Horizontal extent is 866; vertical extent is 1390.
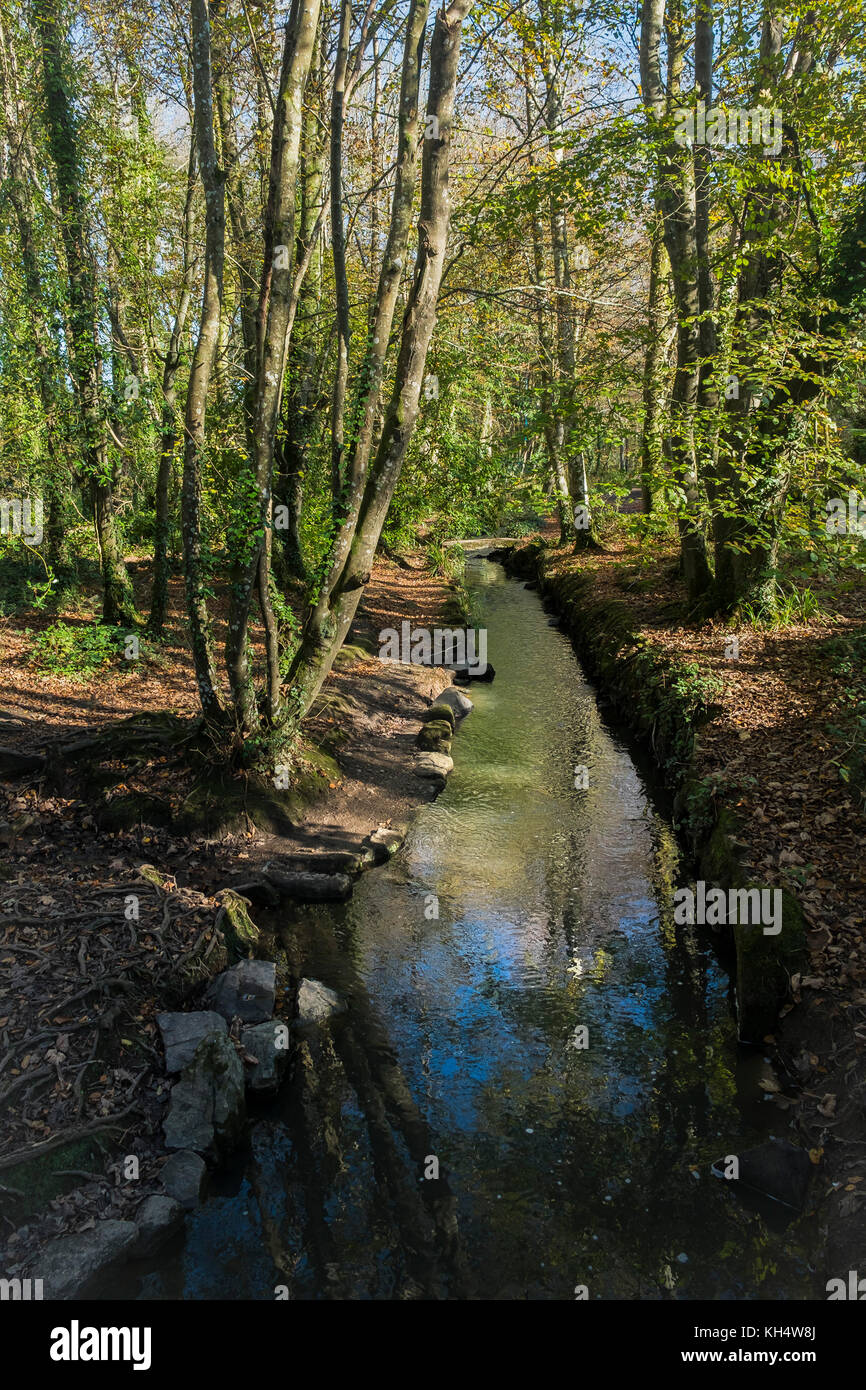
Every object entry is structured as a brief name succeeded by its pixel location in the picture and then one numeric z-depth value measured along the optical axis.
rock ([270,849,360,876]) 8.17
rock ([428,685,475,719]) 13.37
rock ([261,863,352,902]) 7.88
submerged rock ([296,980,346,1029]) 6.18
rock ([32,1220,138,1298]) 3.94
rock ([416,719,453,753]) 11.59
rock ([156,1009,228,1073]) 5.31
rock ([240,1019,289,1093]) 5.47
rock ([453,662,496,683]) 15.55
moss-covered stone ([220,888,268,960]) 6.80
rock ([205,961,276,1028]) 6.04
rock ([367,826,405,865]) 8.80
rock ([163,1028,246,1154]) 4.89
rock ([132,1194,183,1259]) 4.29
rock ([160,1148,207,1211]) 4.59
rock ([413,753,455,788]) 10.83
